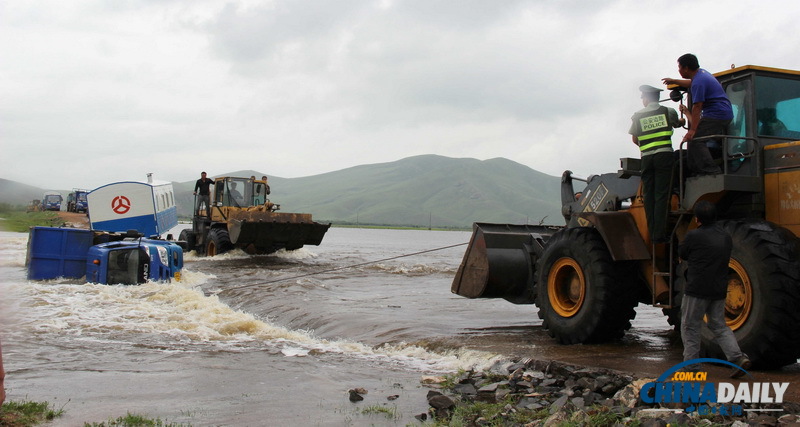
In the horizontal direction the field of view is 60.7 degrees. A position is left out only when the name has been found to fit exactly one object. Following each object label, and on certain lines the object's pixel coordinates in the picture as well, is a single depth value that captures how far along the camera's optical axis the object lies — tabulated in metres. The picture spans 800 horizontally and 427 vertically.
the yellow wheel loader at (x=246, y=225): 24.53
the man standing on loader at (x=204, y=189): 27.00
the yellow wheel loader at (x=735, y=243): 5.72
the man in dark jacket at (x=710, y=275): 5.56
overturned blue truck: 15.68
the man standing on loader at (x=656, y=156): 6.92
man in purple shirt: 6.50
